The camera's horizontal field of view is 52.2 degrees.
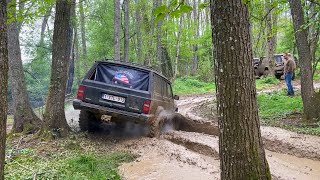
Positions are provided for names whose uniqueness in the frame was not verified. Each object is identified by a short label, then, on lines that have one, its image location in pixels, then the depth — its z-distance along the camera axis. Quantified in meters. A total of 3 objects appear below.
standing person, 14.74
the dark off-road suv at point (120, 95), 7.93
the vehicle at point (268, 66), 24.39
